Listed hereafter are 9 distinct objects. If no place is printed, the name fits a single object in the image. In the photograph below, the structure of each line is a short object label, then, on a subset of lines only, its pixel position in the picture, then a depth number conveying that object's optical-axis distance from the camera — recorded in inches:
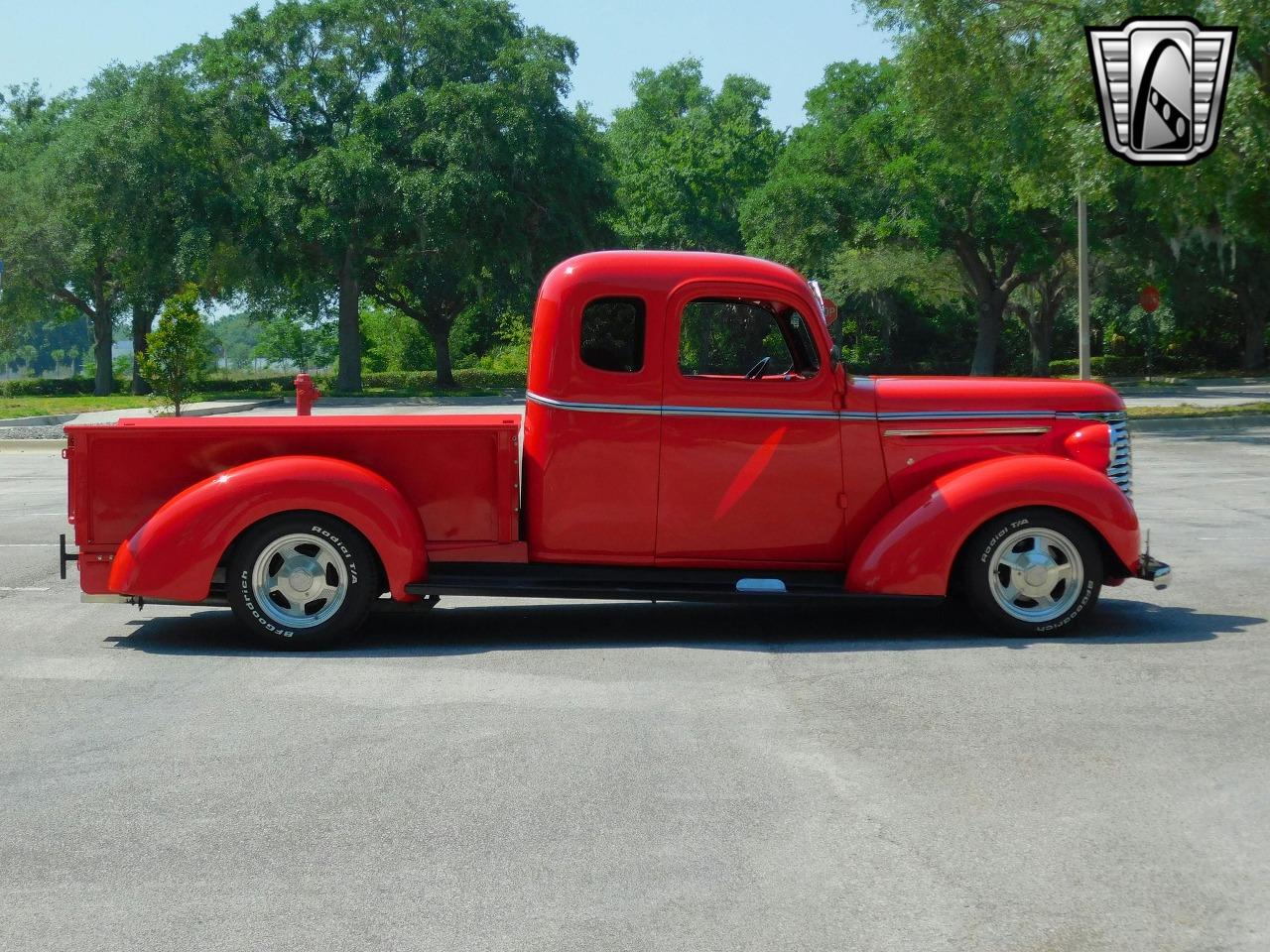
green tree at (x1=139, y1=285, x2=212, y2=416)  1162.0
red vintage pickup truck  310.3
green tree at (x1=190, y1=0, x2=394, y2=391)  1802.4
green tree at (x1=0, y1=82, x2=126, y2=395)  1849.2
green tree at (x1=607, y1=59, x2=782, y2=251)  2529.5
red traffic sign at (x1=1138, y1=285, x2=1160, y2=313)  1742.1
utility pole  1031.8
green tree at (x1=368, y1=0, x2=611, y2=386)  1752.0
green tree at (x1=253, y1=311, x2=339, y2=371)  4030.5
